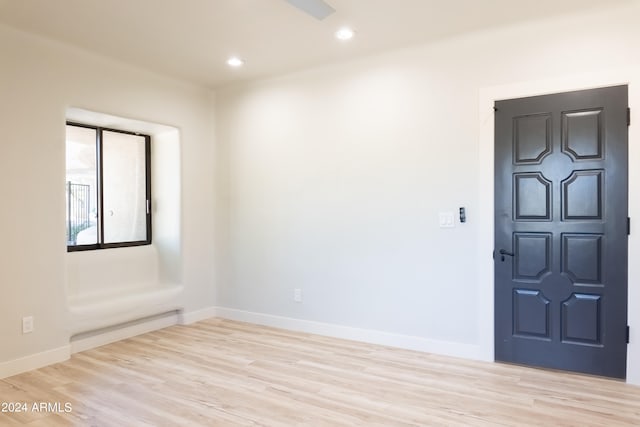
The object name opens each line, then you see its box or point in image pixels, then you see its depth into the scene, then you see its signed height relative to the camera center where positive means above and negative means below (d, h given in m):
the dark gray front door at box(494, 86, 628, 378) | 2.96 -0.15
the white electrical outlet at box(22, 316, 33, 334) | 3.28 -0.91
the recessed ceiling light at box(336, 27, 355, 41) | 3.33 +1.47
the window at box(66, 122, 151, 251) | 4.27 +0.26
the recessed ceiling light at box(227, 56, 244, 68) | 3.96 +1.48
